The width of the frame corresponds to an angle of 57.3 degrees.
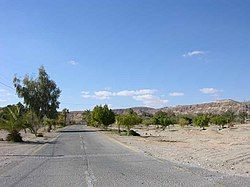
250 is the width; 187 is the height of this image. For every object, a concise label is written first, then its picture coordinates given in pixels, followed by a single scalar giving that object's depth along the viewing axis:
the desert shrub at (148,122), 71.34
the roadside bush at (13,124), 25.09
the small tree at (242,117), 76.94
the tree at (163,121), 56.59
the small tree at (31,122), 31.13
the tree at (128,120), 39.44
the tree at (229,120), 64.19
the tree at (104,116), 51.15
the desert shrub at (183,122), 63.03
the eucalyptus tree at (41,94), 48.16
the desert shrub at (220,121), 57.63
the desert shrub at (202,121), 55.82
